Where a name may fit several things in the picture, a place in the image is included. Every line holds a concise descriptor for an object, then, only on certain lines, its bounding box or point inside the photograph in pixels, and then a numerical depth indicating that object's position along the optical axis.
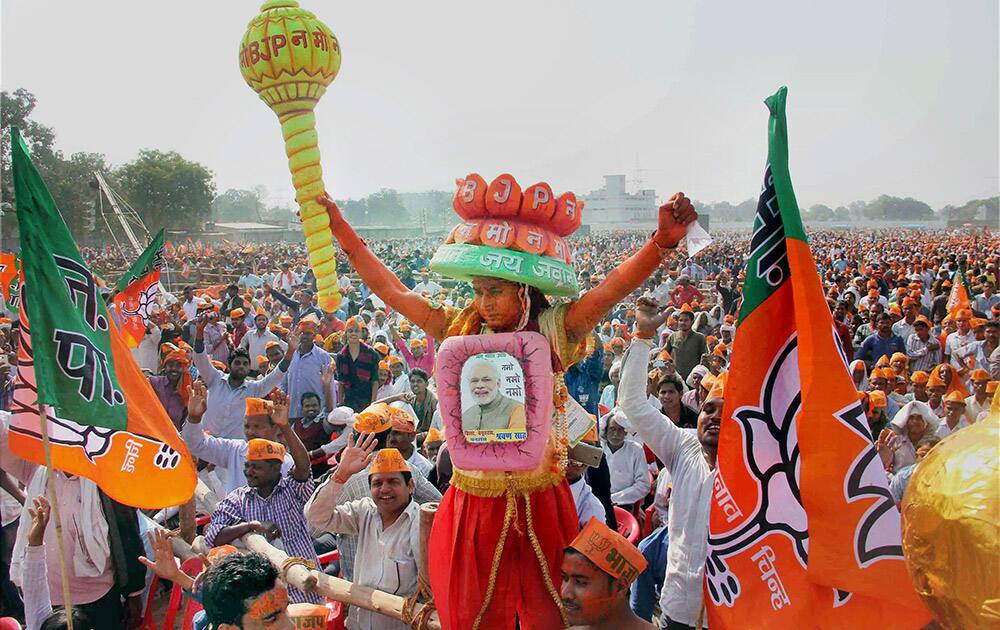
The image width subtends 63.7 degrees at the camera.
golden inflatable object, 1.04
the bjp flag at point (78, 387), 3.31
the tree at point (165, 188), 43.47
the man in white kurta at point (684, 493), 3.42
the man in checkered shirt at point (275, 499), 4.09
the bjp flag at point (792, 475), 2.22
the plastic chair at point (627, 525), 4.11
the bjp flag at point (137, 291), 7.67
